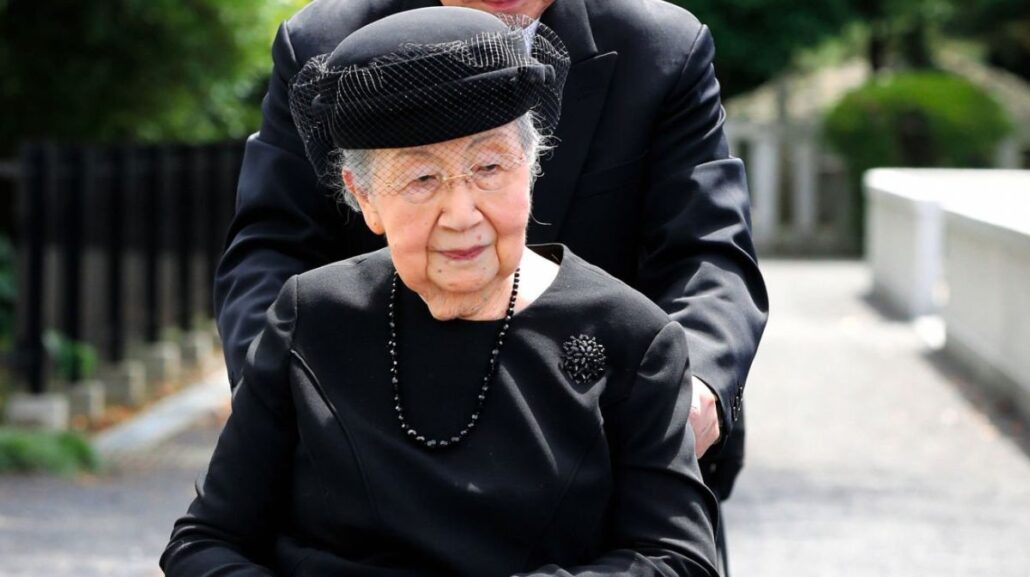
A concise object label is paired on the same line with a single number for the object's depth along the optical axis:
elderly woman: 5.47
